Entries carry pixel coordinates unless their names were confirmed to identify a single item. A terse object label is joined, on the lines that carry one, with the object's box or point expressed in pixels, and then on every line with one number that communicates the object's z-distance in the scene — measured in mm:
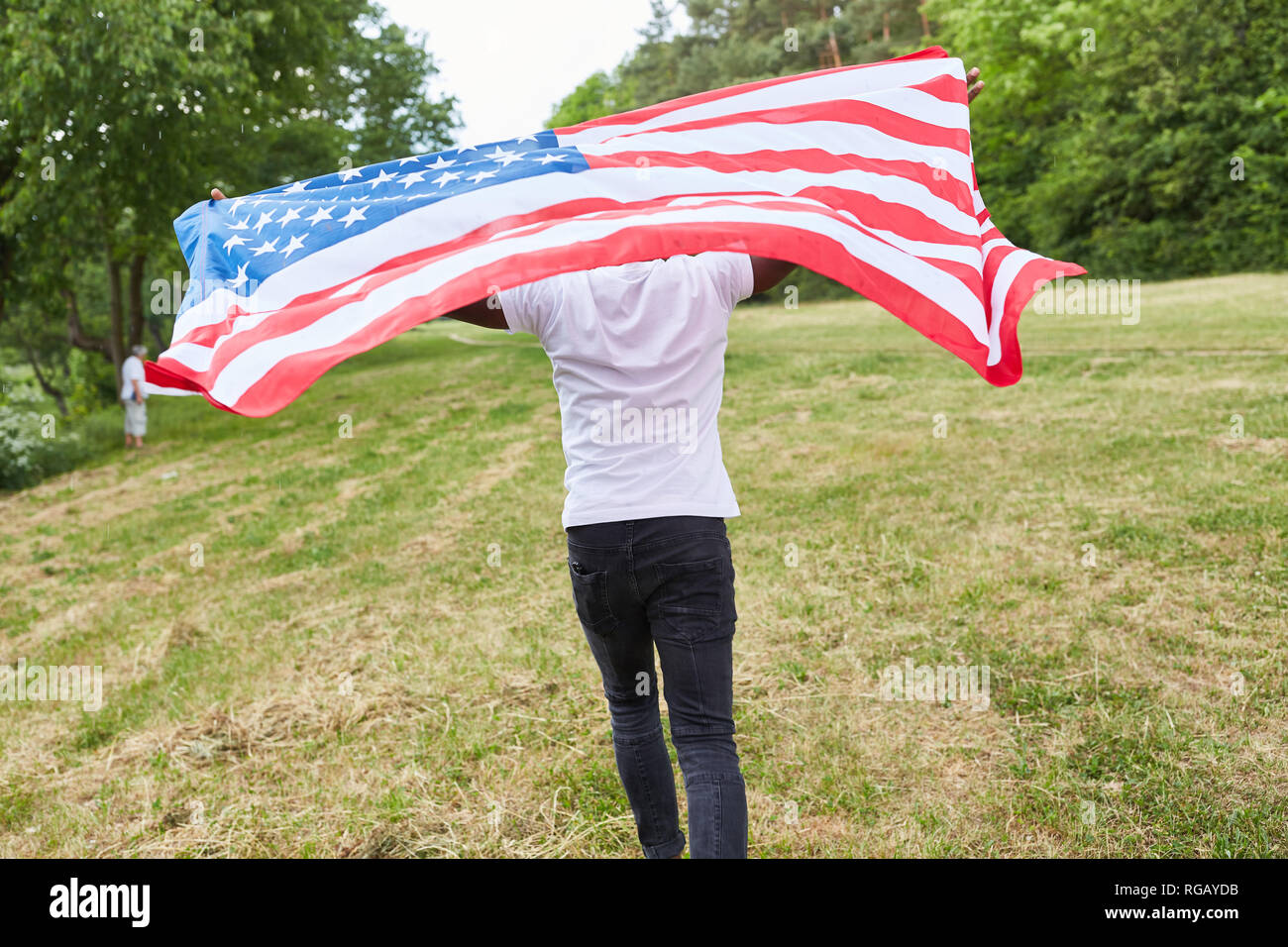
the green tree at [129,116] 12469
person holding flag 2504
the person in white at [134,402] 17094
